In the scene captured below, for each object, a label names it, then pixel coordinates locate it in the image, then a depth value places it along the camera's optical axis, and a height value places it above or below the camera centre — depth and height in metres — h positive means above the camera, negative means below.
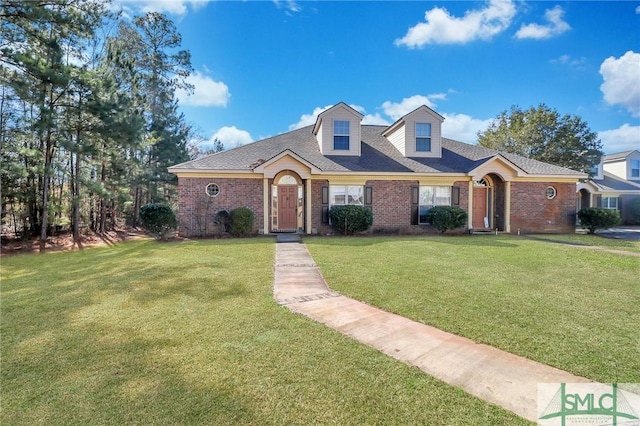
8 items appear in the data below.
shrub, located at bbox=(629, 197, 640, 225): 22.55 -0.28
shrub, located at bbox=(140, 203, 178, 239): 12.16 -0.29
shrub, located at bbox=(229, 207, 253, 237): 12.90 -0.51
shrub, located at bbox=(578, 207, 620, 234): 14.44 -0.51
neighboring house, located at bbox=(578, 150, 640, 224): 21.50 +1.69
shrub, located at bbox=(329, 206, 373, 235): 13.45 -0.39
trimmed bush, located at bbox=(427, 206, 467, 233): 14.09 -0.41
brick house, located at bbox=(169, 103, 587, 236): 13.45 +1.26
